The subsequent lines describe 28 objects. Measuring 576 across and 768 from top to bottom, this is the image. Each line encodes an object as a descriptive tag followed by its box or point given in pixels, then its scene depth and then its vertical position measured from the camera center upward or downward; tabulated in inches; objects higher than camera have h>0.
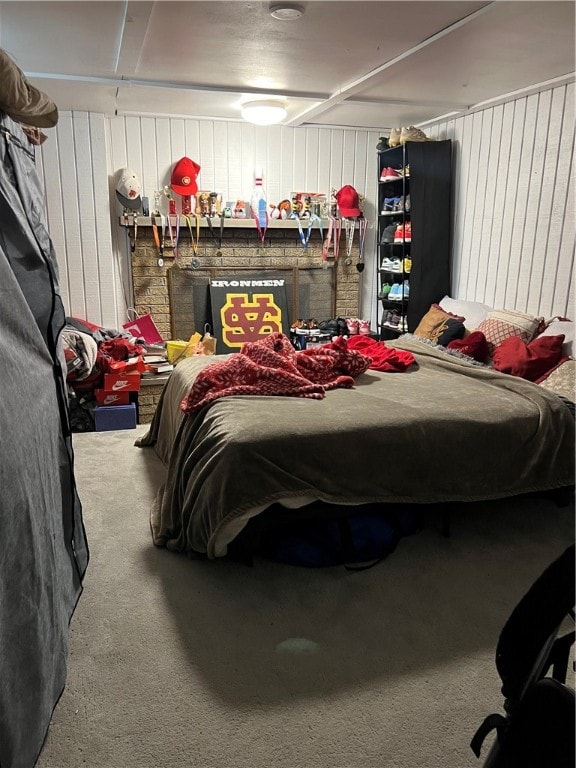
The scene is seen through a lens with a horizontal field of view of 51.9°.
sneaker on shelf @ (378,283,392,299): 212.2 -22.5
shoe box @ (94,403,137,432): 171.9 -55.0
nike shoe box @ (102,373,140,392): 170.1 -44.8
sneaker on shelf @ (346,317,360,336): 221.1 -36.5
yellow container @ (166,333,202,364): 192.5 -40.0
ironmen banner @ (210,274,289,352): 216.7 -30.2
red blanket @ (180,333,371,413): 117.1 -30.0
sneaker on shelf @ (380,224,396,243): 204.8 -2.6
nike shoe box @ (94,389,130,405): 171.9 -49.5
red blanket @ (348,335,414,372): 146.7 -32.2
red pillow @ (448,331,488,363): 154.6 -30.2
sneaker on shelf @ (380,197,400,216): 205.3 +6.8
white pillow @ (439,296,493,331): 177.8 -24.9
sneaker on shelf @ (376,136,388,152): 207.3 +27.8
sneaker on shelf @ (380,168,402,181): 201.2 +17.1
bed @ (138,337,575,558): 95.7 -38.1
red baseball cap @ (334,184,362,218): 222.4 +8.9
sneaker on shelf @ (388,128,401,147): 199.5 +29.2
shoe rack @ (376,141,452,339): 194.7 +0.3
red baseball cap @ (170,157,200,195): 204.8 +15.8
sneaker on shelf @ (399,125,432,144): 195.9 +29.4
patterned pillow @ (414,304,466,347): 167.2 -28.4
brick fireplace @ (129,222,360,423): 211.2 -16.2
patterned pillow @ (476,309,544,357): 154.0 -25.5
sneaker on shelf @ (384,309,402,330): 209.1 -32.4
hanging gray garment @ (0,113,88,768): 56.2 -27.6
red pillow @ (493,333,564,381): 139.3 -29.8
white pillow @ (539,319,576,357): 143.7 -24.8
